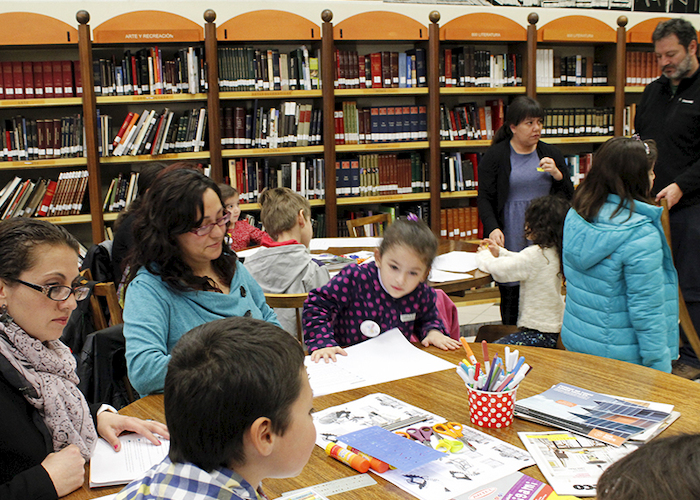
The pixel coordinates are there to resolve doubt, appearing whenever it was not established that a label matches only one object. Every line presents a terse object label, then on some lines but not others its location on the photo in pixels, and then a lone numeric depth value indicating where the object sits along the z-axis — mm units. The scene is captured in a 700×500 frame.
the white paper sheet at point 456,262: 2871
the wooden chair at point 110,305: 2002
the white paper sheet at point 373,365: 1413
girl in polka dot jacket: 1754
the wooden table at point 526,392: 1009
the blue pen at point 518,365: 1194
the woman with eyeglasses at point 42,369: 1035
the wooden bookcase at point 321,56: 4125
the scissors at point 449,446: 1069
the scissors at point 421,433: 1097
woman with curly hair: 1483
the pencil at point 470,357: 1222
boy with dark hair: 700
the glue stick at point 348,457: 1014
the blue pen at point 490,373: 1171
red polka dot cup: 1146
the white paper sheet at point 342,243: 3574
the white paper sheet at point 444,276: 2614
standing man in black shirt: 3084
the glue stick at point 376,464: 1005
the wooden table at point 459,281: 2562
